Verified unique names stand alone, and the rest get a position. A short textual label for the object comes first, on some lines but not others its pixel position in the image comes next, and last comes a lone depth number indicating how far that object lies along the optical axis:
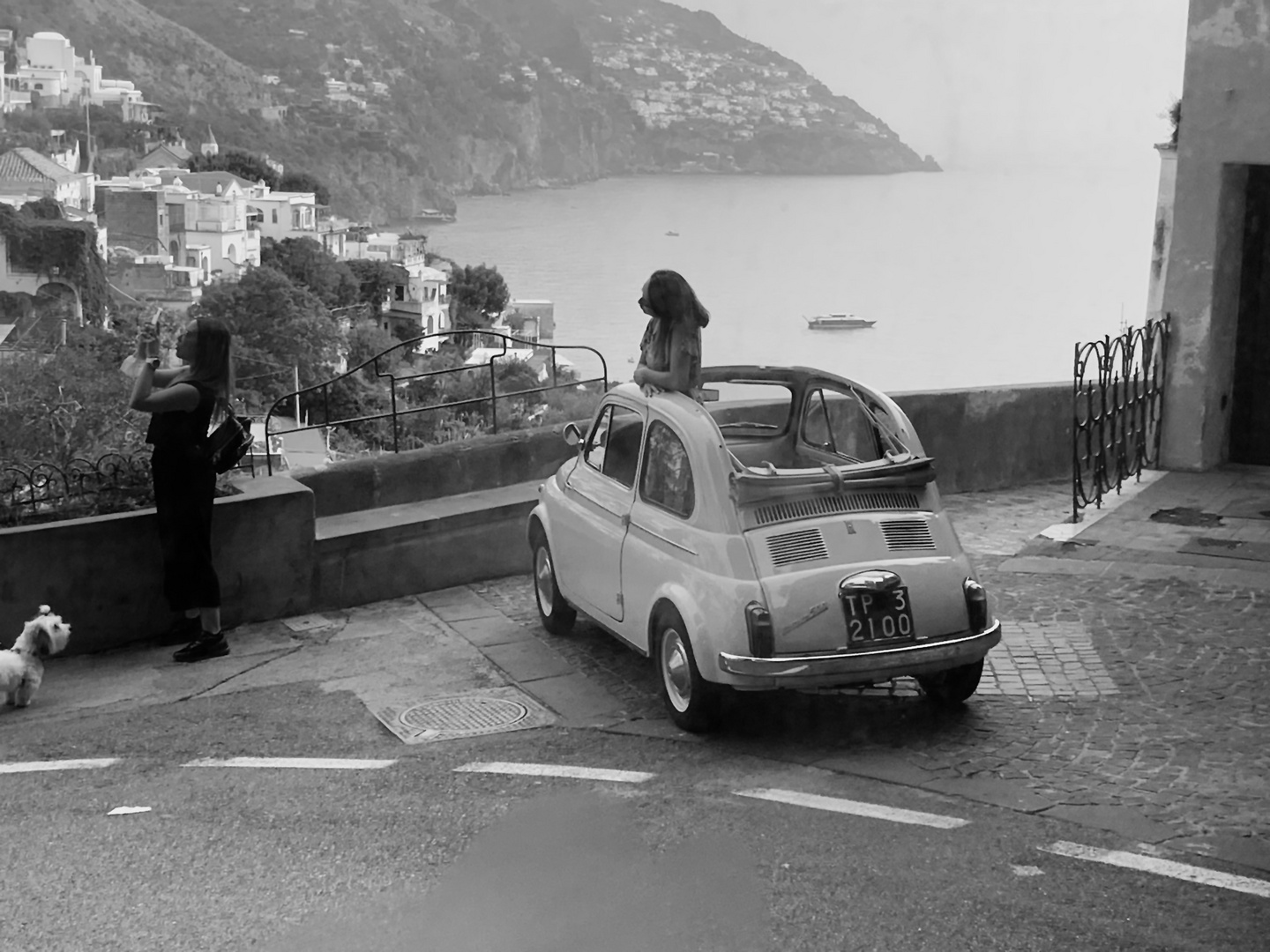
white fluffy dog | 7.61
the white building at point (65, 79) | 137.50
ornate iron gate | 11.78
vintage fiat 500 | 6.70
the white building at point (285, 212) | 110.75
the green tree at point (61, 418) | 9.96
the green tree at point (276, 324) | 62.16
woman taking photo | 8.22
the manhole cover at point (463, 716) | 7.30
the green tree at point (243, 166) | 132.38
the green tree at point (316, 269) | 78.06
